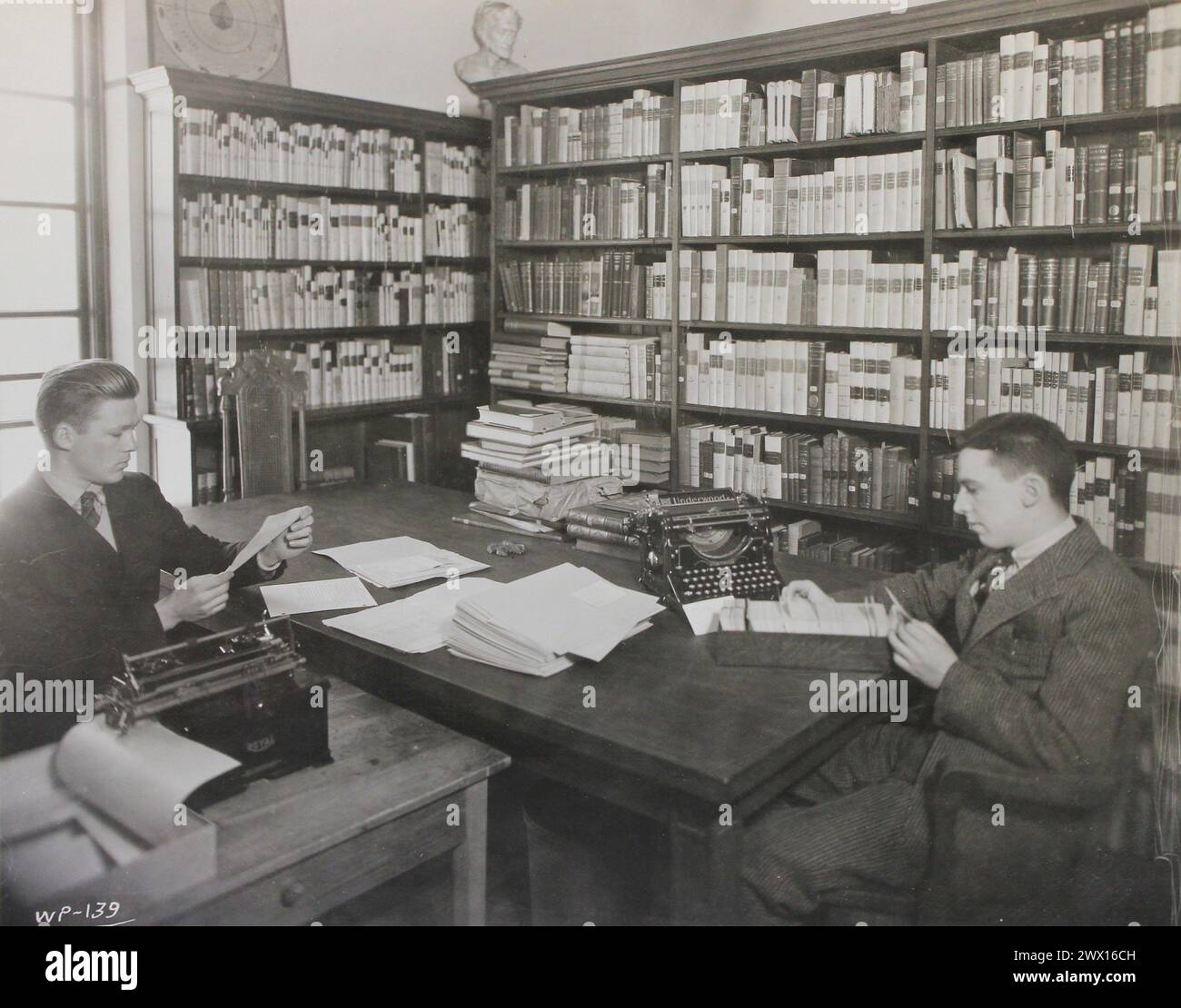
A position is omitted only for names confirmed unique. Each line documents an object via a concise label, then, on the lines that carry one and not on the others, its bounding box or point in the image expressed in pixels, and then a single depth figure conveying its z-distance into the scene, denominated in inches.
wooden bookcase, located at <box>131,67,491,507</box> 151.6
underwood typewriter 83.2
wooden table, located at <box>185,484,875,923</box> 58.3
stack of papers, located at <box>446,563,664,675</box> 70.5
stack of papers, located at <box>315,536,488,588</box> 92.0
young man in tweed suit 62.2
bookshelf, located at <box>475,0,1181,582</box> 122.0
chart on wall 154.0
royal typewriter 56.5
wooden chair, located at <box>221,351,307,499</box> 145.6
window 148.3
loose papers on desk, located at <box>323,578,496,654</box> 76.5
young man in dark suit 72.8
